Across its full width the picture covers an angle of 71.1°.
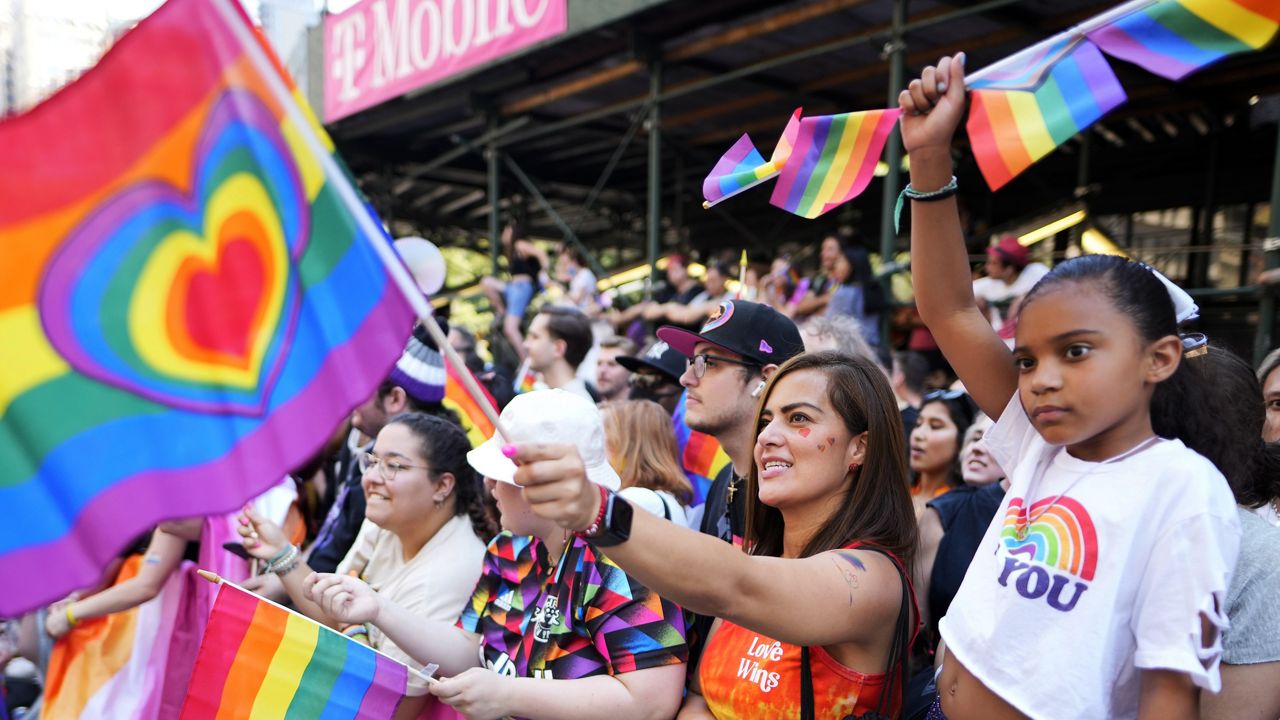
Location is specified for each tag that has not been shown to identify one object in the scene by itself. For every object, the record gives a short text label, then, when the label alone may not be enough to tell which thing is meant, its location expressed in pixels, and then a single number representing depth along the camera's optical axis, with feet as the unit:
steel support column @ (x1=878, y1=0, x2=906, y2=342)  20.71
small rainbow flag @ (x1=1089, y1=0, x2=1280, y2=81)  5.16
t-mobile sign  26.08
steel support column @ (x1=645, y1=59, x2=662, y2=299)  26.76
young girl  4.42
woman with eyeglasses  9.52
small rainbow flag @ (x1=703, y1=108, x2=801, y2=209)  6.67
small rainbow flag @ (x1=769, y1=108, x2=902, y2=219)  6.59
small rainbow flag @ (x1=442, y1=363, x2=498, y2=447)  11.68
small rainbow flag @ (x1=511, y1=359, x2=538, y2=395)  20.51
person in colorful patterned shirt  6.81
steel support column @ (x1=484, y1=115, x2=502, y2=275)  33.03
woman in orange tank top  4.56
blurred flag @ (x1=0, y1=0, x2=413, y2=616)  4.84
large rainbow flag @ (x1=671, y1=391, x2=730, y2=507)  12.79
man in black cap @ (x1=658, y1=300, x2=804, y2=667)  9.90
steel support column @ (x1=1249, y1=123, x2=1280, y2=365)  15.80
